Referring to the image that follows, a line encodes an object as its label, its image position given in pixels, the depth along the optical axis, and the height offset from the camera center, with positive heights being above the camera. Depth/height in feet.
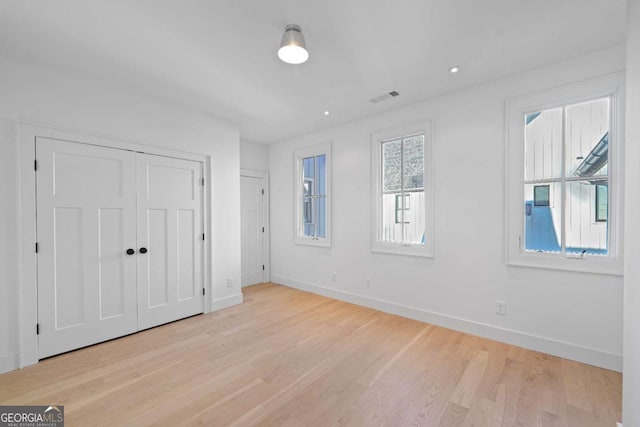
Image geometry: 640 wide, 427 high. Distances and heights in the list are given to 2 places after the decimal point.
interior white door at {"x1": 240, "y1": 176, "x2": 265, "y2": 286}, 16.44 -1.20
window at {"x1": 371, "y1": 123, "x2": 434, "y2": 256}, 10.99 +0.87
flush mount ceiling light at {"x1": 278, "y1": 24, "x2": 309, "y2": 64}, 6.36 +4.04
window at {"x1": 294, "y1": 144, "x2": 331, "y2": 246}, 14.58 +0.90
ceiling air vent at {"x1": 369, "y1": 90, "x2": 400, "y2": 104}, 10.28 +4.58
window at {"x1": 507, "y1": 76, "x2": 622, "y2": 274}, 7.60 +1.00
